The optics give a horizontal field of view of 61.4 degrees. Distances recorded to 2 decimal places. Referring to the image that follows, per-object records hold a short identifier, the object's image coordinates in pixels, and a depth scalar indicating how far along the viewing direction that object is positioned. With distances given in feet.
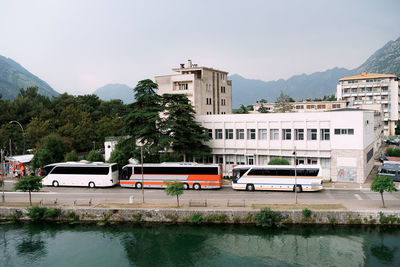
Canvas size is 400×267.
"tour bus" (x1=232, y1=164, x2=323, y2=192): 104.53
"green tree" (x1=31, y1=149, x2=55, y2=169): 140.77
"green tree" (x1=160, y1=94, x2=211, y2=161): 130.11
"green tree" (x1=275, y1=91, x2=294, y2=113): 273.54
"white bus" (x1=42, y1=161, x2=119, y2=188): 121.19
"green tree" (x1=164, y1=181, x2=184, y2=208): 90.17
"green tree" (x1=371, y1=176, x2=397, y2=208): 82.94
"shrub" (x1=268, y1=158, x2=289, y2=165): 119.65
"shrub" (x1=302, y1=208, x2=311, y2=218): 83.56
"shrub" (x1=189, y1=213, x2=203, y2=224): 87.35
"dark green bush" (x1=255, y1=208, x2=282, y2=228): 83.46
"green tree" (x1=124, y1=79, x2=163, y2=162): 128.98
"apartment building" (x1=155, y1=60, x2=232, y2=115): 170.91
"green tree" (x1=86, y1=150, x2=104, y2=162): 143.84
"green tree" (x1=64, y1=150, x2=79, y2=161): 143.84
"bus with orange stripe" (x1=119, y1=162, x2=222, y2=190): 113.60
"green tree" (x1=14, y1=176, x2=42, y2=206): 97.45
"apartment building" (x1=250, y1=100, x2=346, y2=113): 320.70
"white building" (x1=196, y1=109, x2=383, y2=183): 116.88
